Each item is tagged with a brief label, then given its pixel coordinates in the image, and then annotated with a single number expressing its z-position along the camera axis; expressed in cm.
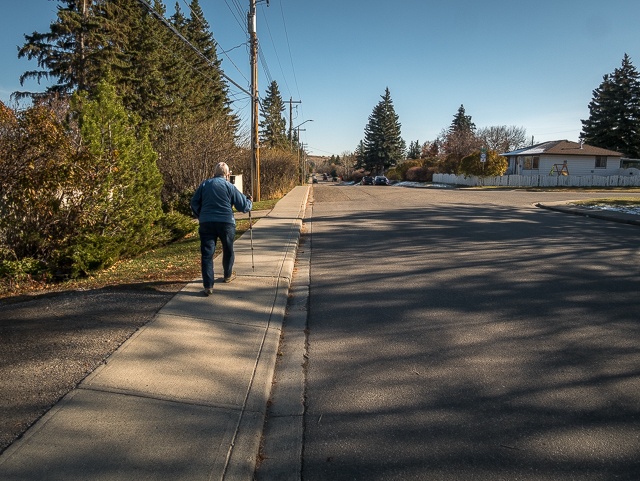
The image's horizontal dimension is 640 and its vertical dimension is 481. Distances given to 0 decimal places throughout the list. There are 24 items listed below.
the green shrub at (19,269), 717
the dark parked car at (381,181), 5664
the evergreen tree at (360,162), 8564
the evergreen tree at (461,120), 9138
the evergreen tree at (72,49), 2539
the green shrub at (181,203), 1739
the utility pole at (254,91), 2247
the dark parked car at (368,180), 6053
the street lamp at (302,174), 6916
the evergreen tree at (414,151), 10384
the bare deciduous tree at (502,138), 8725
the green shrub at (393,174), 7470
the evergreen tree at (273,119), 7608
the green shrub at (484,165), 4441
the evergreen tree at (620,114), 5362
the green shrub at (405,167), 6850
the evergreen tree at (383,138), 8144
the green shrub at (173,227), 1089
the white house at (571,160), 4731
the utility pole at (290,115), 5441
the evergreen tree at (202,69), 4412
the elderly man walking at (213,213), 645
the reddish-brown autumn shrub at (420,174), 6317
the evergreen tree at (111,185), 786
